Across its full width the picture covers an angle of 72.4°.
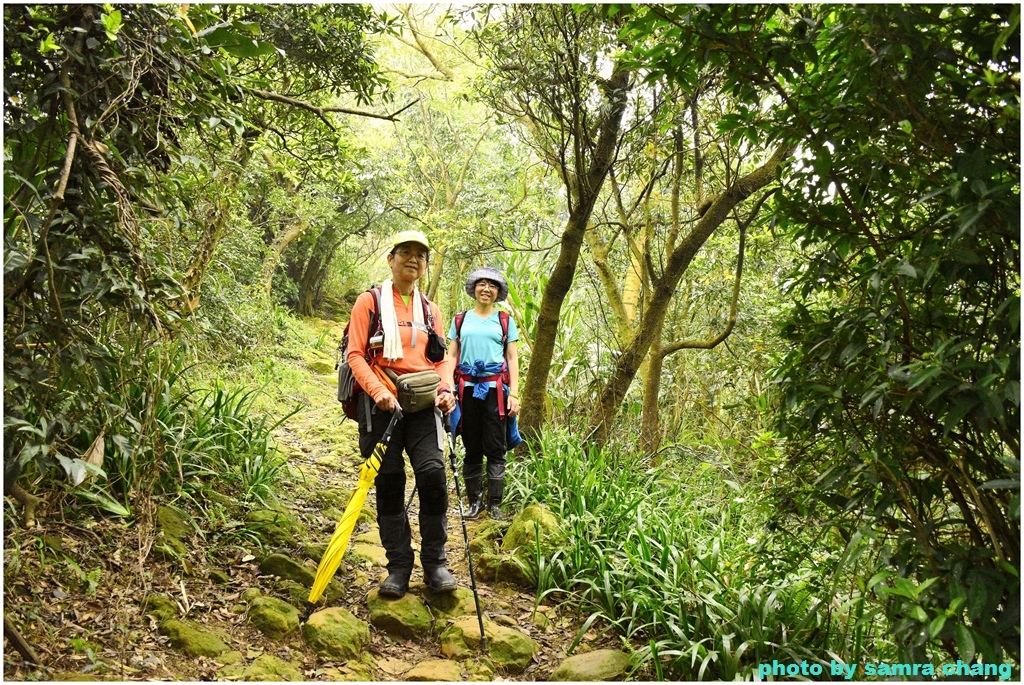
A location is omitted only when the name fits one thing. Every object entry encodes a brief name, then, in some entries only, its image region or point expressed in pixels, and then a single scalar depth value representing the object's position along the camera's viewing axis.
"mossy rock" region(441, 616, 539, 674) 3.35
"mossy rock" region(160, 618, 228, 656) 2.98
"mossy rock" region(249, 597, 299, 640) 3.28
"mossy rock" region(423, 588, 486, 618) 3.72
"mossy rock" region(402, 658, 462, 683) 3.13
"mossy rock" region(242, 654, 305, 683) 2.88
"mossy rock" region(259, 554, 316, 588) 3.88
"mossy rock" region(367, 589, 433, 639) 3.53
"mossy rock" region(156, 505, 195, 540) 3.79
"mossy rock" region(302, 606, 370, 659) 3.21
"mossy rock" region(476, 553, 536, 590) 4.22
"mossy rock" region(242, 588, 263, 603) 3.53
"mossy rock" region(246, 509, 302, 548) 4.23
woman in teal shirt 5.15
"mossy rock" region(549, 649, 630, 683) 3.15
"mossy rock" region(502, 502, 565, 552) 4.34
